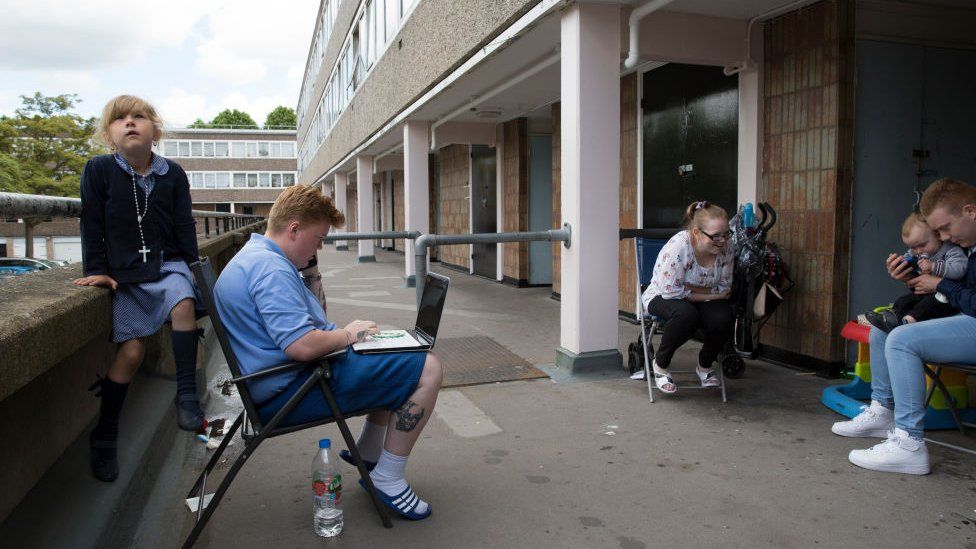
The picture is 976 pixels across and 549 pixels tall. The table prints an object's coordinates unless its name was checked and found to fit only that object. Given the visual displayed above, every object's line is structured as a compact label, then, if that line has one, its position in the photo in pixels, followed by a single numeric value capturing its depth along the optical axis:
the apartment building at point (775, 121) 5.02
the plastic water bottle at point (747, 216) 5.09
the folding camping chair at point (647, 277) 4.68
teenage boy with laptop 2.49
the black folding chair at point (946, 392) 3.39
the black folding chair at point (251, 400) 2.47
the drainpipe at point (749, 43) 5.34
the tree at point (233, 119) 104.45
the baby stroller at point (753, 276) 4.90
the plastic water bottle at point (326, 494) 2.77
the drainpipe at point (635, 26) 5.03
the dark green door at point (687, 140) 6.09
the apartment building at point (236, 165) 60.28
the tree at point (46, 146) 43.59
